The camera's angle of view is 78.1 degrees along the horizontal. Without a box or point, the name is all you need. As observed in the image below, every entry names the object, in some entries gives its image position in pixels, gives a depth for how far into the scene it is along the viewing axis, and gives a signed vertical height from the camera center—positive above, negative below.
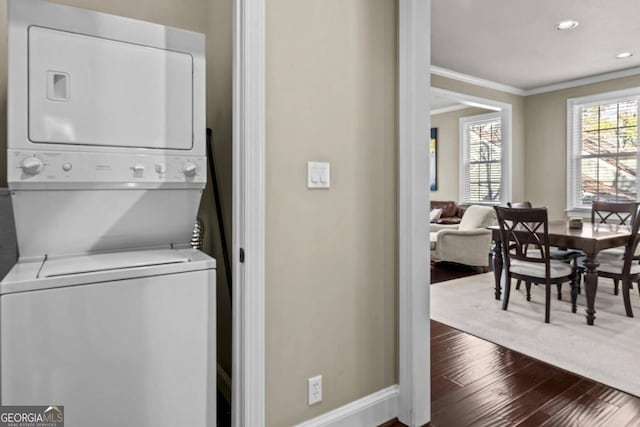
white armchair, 5.27 -0.40
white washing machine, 1.08 -0.38
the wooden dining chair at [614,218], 3.71 -0.05
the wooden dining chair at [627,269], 3.38 -0.49
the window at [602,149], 5.56 +0.96
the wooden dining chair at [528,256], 3.31 -0.38
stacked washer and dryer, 1.12 -0.03
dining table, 3.24 -0.24
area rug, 2.54 -0.93
